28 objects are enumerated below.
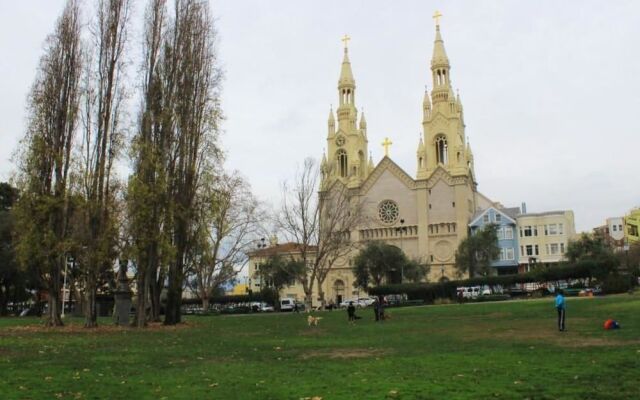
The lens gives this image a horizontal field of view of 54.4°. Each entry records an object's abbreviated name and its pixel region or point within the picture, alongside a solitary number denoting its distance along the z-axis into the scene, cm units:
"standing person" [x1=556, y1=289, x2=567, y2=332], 2110
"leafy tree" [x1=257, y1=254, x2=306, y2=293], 8023
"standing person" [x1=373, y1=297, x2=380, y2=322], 3428
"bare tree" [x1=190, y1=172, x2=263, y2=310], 3612
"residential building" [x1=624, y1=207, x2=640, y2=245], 10658
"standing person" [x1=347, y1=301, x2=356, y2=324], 3469
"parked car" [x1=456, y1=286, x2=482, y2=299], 5838
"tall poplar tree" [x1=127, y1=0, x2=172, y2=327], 3067
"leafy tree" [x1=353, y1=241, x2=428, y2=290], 8062
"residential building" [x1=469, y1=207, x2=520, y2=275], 8881
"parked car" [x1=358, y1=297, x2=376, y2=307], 7232
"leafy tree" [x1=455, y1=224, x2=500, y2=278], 7831
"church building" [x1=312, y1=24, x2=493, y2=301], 9225
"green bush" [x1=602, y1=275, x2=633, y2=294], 4803
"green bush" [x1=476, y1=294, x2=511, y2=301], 5597
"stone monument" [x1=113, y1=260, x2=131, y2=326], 3475
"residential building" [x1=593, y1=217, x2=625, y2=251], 11656
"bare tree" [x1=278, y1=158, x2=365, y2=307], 5619
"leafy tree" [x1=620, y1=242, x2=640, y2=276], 5747
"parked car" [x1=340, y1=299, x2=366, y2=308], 7248
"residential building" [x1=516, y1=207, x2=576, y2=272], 8800
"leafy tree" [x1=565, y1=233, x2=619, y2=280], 5416
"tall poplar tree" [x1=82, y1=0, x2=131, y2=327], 3119
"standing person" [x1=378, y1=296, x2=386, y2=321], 3450
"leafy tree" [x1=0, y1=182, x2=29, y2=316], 5753
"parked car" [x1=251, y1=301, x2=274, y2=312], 7275
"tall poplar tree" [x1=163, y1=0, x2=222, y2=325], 3500
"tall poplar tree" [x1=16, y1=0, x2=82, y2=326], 3120
